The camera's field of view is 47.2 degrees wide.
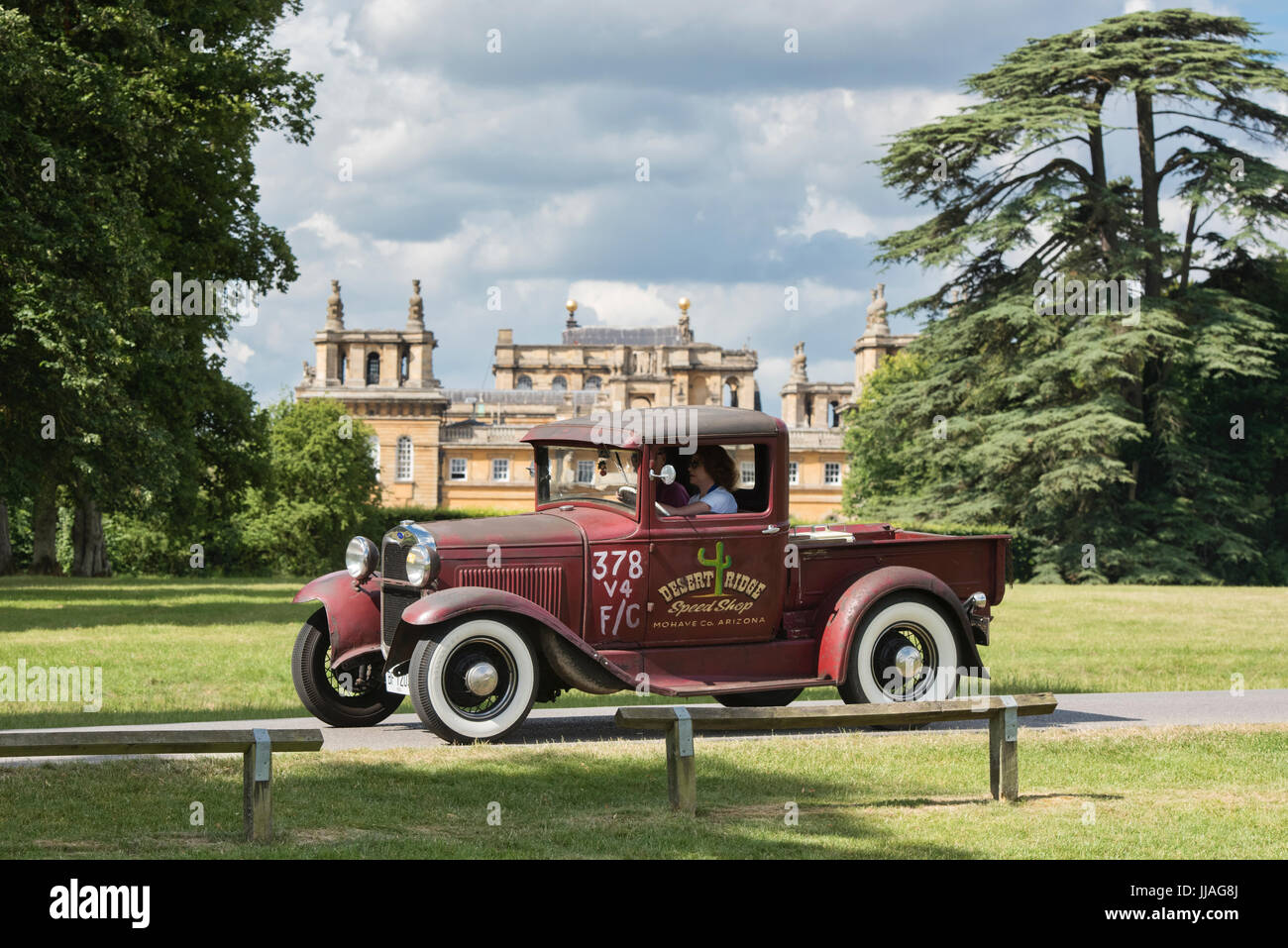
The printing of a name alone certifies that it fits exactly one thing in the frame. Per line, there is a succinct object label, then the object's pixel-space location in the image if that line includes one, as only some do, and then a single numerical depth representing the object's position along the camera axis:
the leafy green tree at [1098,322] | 42.00
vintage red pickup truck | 10.71
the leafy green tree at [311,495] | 70.81
